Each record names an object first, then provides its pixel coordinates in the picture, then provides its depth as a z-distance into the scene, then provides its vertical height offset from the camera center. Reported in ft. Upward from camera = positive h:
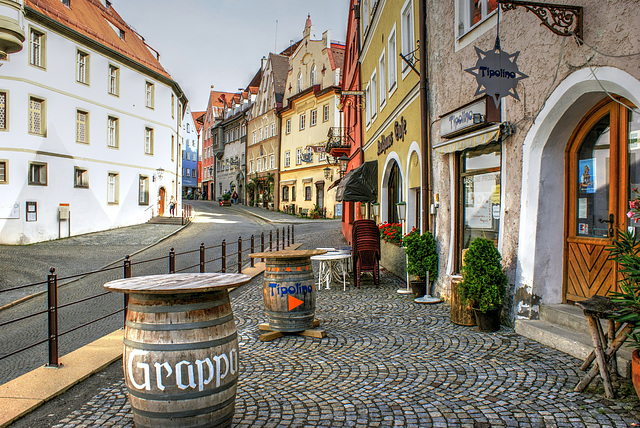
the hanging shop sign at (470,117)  21.45 +4.52
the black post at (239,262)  36.88 -3.75
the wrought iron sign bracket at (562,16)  15.57 +6.39
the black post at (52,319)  15.74 -3.49
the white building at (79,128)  67.21 +14.14
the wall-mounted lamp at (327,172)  108.17 +9.11
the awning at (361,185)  44.42 +2.61
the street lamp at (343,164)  80.03 +8.73
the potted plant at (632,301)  11.32 -2.11
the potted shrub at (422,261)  27.68 -2.75
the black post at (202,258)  28.96 -2.78
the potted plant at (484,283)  19.30 -2.81
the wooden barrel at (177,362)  9.80 -3.03
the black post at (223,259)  33.60 -3.27
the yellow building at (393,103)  33.24 +9.25
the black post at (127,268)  19.69 -2.25
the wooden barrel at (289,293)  18.84 -3.11
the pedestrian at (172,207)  106.73 +1.28
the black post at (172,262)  24.62 -2.50
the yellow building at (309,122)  114.93 +23.15
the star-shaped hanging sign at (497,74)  17.57 +5.04
